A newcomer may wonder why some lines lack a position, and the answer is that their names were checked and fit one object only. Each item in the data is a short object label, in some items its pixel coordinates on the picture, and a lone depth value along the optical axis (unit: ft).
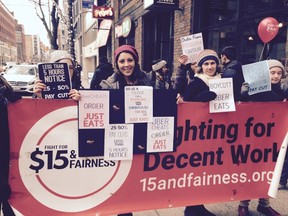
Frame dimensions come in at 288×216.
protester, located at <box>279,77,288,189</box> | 14.06
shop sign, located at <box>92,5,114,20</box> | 51.70
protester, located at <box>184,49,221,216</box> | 10.66
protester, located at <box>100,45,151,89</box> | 10.25
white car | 51.42
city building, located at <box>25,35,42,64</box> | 600.19
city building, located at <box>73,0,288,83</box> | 19.83
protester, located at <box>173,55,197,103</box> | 15.15
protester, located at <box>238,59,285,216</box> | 11.46
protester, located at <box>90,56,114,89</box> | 24.95
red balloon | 16.43
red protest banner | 8.72
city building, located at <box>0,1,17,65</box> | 381.60
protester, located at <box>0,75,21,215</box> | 8.27
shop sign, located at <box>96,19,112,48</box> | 60.38
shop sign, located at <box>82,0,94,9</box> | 43.48
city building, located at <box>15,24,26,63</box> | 535.10
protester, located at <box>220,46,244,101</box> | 12.81
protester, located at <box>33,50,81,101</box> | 8.74
